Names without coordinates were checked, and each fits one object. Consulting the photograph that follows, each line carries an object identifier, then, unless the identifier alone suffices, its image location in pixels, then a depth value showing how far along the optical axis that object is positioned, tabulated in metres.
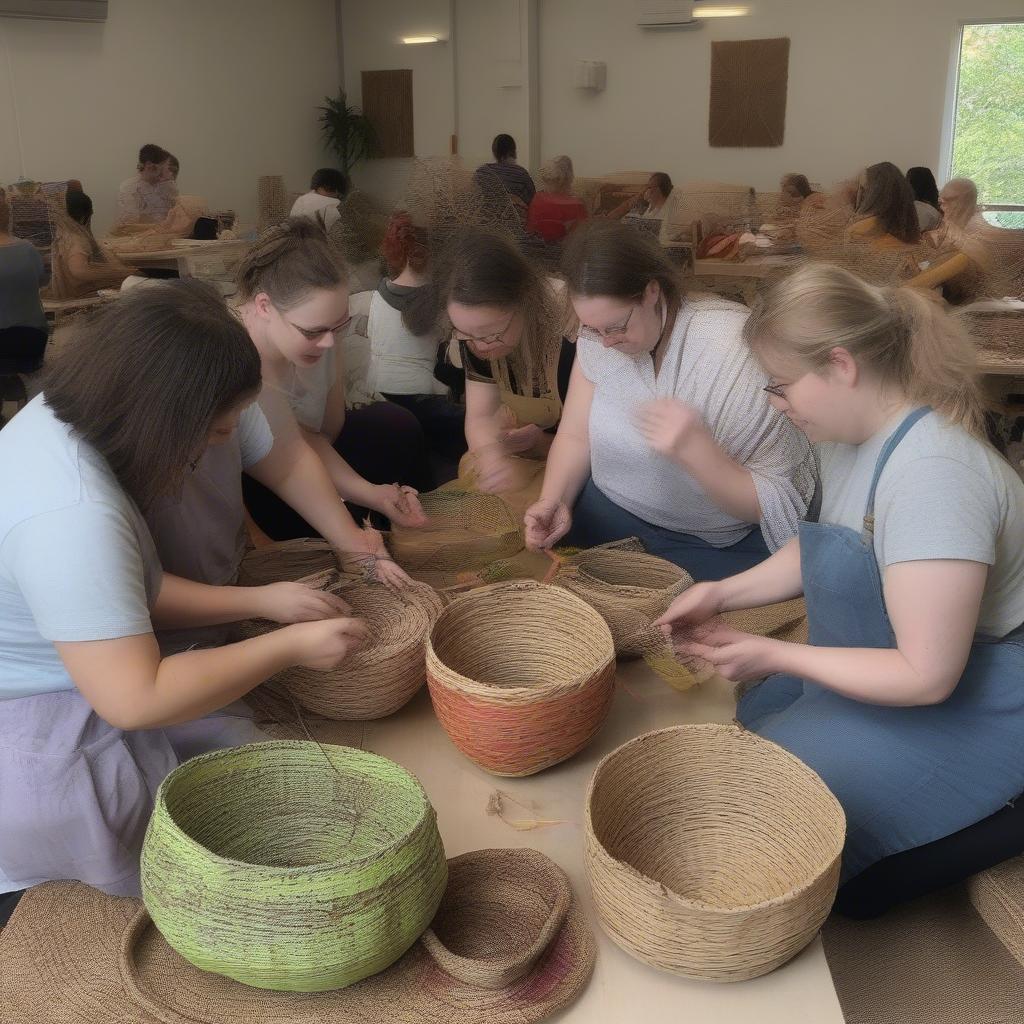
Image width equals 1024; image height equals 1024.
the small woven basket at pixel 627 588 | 1.51
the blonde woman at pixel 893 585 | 1.25
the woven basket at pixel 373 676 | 1.38
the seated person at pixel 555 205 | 3.76
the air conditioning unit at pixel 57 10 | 6.98
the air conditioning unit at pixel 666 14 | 8.70
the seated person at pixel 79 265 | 5.46
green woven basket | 0.91
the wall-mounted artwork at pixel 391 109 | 10.01
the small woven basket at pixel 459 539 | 1.84
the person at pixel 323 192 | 6.18
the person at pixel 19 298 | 4.46
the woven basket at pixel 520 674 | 1.22
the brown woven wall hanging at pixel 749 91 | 8.48
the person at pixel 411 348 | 2.92
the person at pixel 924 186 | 6.48
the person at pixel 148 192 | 7.34
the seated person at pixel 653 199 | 7.07
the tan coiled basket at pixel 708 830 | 0.98
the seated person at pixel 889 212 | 4.45
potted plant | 10.08
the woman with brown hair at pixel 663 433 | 1.84
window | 7.82
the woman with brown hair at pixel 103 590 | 1.15
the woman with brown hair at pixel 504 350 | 2.11
